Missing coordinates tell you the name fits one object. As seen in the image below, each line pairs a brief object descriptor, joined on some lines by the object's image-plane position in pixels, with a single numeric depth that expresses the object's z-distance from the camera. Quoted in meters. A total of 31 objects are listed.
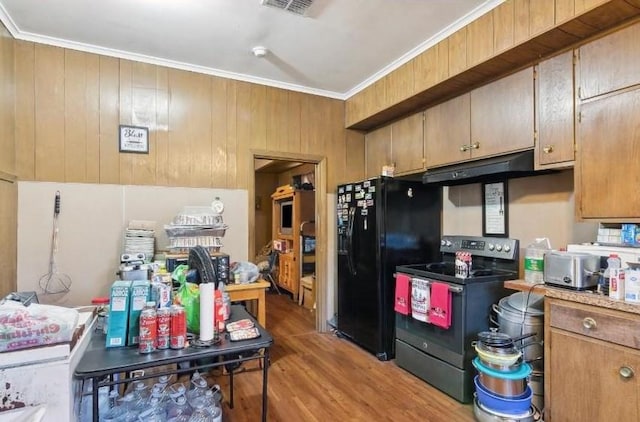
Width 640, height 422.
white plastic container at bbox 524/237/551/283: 2.12
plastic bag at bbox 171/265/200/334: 1.61
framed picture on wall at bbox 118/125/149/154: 3.03
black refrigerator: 3.17
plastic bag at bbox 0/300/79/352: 1.19
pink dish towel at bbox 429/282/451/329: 2.49
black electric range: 2.42
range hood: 2.30
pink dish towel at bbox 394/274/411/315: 2.87
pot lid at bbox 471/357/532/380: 2.00
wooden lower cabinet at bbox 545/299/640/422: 1.61
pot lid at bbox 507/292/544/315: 2.19
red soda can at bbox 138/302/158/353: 1.41
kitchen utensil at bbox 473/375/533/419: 1.99
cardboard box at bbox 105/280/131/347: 1.47
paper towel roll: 1.49
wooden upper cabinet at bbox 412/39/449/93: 2.64
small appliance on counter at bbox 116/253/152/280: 2.19
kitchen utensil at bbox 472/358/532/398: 2.00
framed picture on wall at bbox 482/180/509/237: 2.80
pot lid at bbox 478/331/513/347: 2.07
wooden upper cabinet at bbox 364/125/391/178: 3.76
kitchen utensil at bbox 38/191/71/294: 2.78
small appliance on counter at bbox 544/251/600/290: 1.85
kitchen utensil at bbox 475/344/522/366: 2.02
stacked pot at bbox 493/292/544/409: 2.16
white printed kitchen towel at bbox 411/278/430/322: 2.66
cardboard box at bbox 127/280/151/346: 1.50
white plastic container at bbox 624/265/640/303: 1.62
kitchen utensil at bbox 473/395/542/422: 1.99
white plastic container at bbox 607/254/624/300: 1.68
